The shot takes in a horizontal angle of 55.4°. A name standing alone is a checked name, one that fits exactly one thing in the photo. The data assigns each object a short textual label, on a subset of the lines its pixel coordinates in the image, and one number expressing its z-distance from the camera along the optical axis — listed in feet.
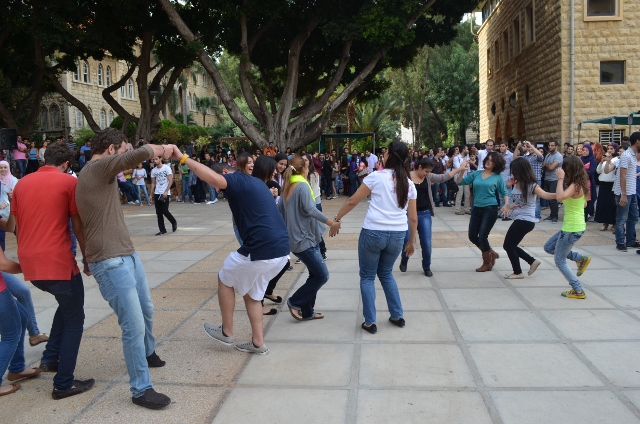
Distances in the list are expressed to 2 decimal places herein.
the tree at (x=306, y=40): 75.25
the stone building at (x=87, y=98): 156.04
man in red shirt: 13.61
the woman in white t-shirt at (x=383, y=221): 18.17
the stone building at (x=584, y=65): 71.32
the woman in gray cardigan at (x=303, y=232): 19.27
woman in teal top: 26.76
